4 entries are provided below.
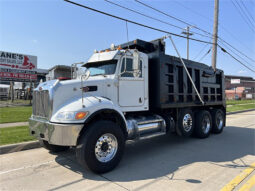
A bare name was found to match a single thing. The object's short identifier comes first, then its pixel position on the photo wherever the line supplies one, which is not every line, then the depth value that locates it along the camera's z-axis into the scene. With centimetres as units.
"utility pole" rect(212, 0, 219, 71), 1414
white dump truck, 394
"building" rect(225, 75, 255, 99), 5109
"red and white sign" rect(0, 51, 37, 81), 1948
